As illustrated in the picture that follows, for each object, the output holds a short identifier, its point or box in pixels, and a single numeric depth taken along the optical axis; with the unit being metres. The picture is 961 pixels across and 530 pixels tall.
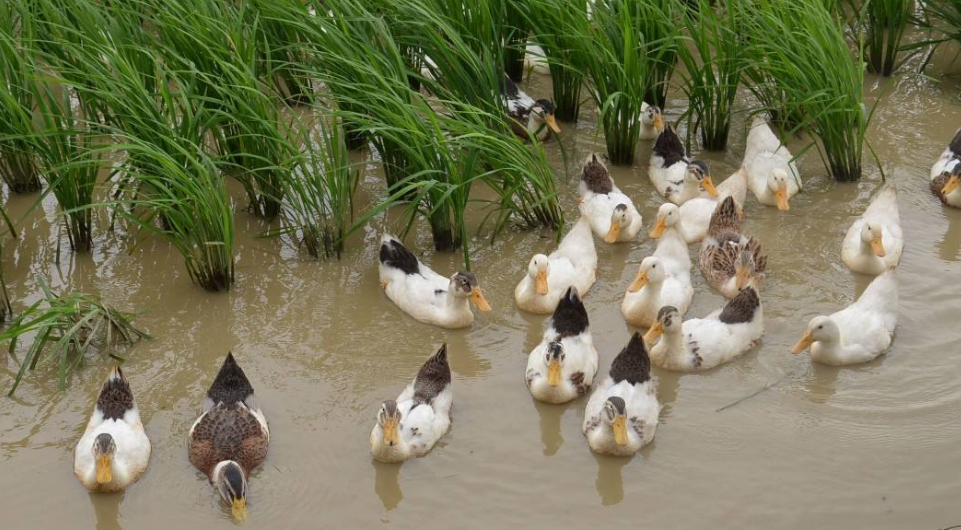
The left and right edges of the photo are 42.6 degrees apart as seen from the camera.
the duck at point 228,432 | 6.17
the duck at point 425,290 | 7.13
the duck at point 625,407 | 6.20
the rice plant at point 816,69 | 8.15
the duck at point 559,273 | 7.27
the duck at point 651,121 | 9.00
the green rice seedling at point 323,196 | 7.49
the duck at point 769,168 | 8.24
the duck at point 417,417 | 6.14
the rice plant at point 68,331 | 6.66
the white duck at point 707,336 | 6.86
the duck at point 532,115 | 9.05
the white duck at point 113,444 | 6.00
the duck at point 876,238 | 7.54
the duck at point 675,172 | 8.30
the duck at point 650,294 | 7.23
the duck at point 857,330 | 6.80
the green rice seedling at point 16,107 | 7.26
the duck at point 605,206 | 7.93
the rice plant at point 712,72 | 8.45
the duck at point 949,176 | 8.27
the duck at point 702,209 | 8.17
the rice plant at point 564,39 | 8.38
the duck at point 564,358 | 6.57
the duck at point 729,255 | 7.32
